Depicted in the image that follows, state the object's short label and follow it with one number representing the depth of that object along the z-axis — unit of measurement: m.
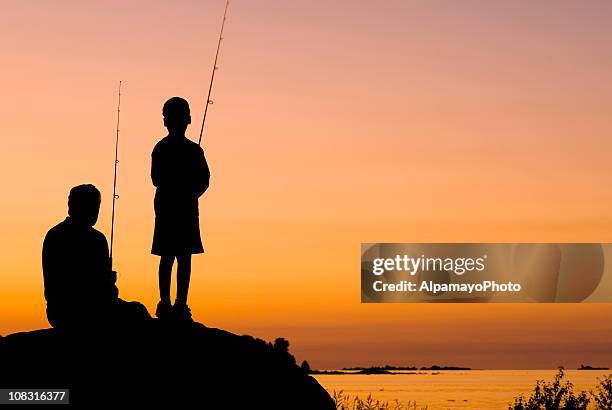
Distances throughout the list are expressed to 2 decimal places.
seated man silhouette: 12.55
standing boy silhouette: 13.66
